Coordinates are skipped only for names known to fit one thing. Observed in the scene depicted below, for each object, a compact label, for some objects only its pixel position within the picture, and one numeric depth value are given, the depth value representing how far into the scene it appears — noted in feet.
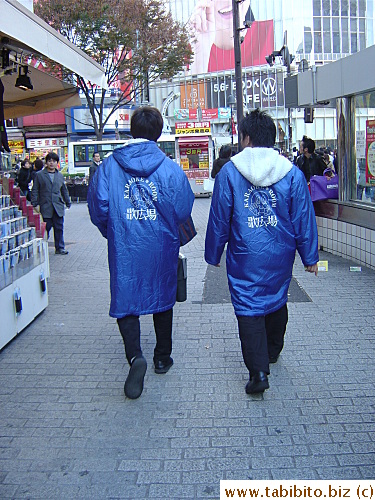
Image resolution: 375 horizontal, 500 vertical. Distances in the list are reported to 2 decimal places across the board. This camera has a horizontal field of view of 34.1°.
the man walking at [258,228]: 12.76
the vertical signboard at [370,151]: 25.84
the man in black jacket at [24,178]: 57.82
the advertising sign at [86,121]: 126.00
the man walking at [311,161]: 31.73
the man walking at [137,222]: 13.12
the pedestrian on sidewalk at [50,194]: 32.71
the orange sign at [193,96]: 187.11
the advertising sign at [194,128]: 83.61
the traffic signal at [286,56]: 55.16
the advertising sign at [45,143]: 127.03
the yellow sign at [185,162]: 80.84
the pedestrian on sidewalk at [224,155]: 33.40
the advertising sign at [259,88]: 176.65
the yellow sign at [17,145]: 124.11
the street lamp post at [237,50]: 54.49
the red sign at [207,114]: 166.22
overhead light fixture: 22.77
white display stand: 16.89
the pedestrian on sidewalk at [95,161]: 52.57
